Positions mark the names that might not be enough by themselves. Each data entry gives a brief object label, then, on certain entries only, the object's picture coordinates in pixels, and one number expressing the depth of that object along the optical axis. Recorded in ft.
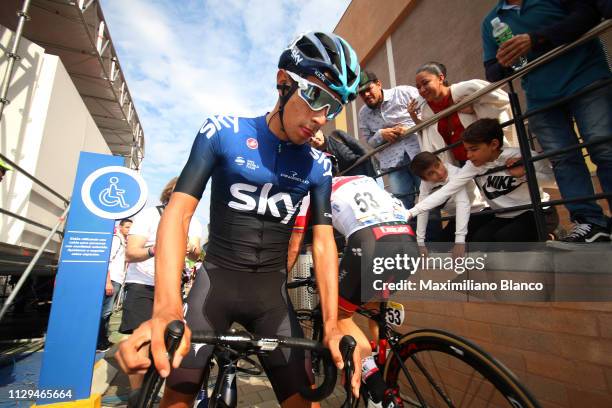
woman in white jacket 11.04
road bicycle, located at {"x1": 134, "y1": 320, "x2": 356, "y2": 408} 3.16
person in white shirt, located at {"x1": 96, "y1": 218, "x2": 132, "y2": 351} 20.43
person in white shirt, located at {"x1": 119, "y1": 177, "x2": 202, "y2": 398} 11.82
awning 33.79
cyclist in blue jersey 5.69
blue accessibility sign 11.77
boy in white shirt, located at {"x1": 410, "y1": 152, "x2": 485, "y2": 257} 10.56
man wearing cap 14.79
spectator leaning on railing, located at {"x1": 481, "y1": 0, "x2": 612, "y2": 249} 7.45
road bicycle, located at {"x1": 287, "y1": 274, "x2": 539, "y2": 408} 5.70
